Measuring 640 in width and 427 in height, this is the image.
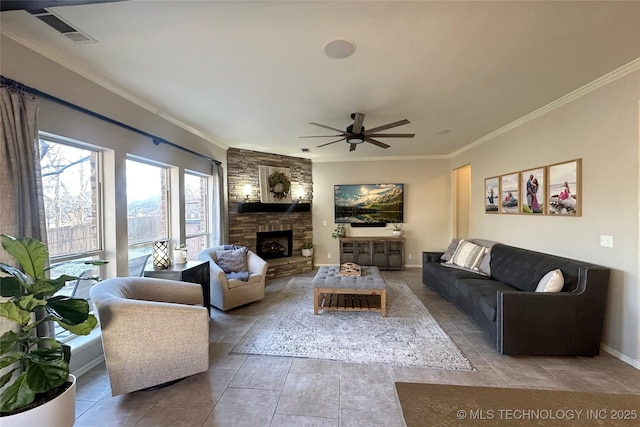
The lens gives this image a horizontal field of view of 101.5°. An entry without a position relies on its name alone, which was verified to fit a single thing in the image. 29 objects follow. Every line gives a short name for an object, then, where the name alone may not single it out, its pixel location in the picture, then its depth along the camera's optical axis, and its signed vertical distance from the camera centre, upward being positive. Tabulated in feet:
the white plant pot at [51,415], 4.29 -3.48
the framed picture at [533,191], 11.14 +0.65
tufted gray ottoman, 11.29 -3.57
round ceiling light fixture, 6.45 +4.10
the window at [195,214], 14.37 -0.26
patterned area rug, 8.39 -4.78
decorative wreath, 19.22 +1.80
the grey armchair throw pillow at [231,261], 13.58 -2.70
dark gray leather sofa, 8.13 -3.52
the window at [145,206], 10.39 +0.19
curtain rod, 5.91 +2.99
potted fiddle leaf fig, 4.42 -2.15
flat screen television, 21.04 +0.36
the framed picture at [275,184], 18.85 +1.81
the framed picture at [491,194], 14.30 +0.68
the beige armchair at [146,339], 6.27 -3.25
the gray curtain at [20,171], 5.72 +0.92
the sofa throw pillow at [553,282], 8.48 -2.51
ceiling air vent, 5.52 +4.19
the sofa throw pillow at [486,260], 12.96 -2.72
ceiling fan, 10.15 +3.20
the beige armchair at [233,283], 12.07 -3.56
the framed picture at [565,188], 9.42 +0.67
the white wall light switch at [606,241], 8.34 -1.15
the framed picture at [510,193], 12.67 +0.68
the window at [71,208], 7.46 +0.09
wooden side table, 9.87 -2.50
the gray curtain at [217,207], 15.62 +0.15
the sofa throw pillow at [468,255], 13.72 -2.62
